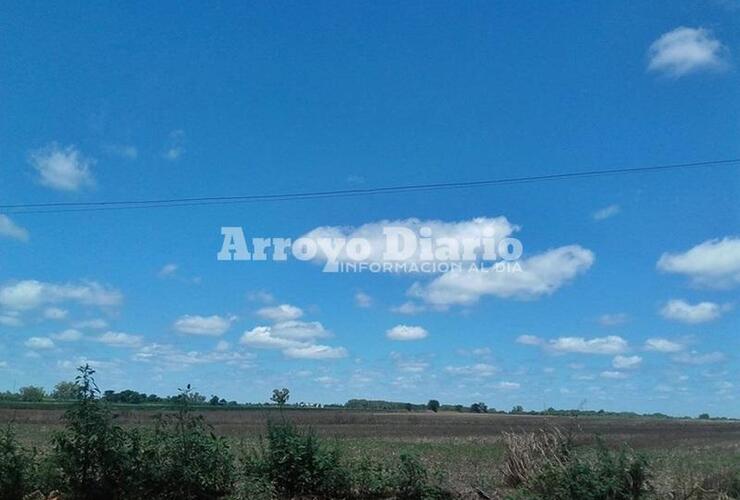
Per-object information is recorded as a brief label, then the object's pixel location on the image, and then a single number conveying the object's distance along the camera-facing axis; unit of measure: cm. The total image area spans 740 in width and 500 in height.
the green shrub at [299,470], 1457
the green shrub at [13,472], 1450
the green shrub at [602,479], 1230
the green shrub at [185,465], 1439
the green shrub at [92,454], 1407
